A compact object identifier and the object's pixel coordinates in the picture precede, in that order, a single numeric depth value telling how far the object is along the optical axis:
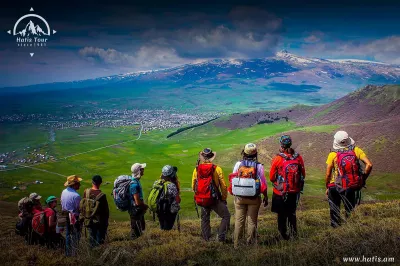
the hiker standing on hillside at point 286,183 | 9.45
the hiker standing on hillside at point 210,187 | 10.35
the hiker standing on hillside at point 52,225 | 11.15
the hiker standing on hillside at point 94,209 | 10.67
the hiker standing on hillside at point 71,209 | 10.81
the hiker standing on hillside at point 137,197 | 11.26
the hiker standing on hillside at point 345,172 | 9.60
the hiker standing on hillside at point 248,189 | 9.34
